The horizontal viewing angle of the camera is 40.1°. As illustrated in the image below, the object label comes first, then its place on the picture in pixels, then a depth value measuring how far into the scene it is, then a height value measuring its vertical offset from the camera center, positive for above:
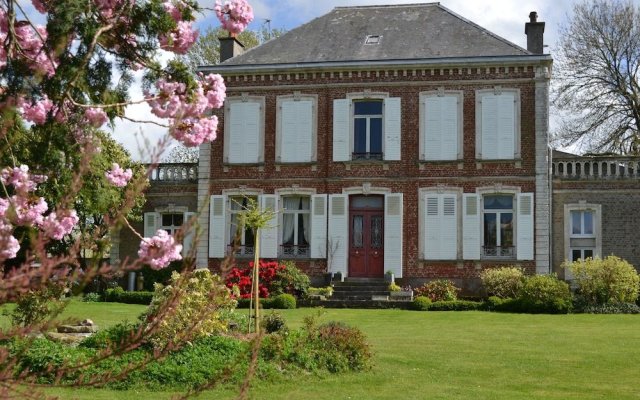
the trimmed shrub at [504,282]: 20.53 -0.40
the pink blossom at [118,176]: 6.59 +0.62
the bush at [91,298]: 21.59 -1.01
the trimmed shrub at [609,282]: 18.97 -0.34
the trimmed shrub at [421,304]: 19.61 -0.91
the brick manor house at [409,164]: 22.19 +2.57
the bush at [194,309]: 9.88 -0.60
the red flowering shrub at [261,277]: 21.41 -0.43
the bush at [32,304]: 10.54 -0.58
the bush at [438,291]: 20.98 -0.66
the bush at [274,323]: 11.28 -0.80
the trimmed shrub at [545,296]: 18.44 -0.66
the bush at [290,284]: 21.44 -0.56
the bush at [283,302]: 19.66 -0.94
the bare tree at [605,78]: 28.16 +6.20
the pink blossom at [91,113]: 5.78 +0.98
